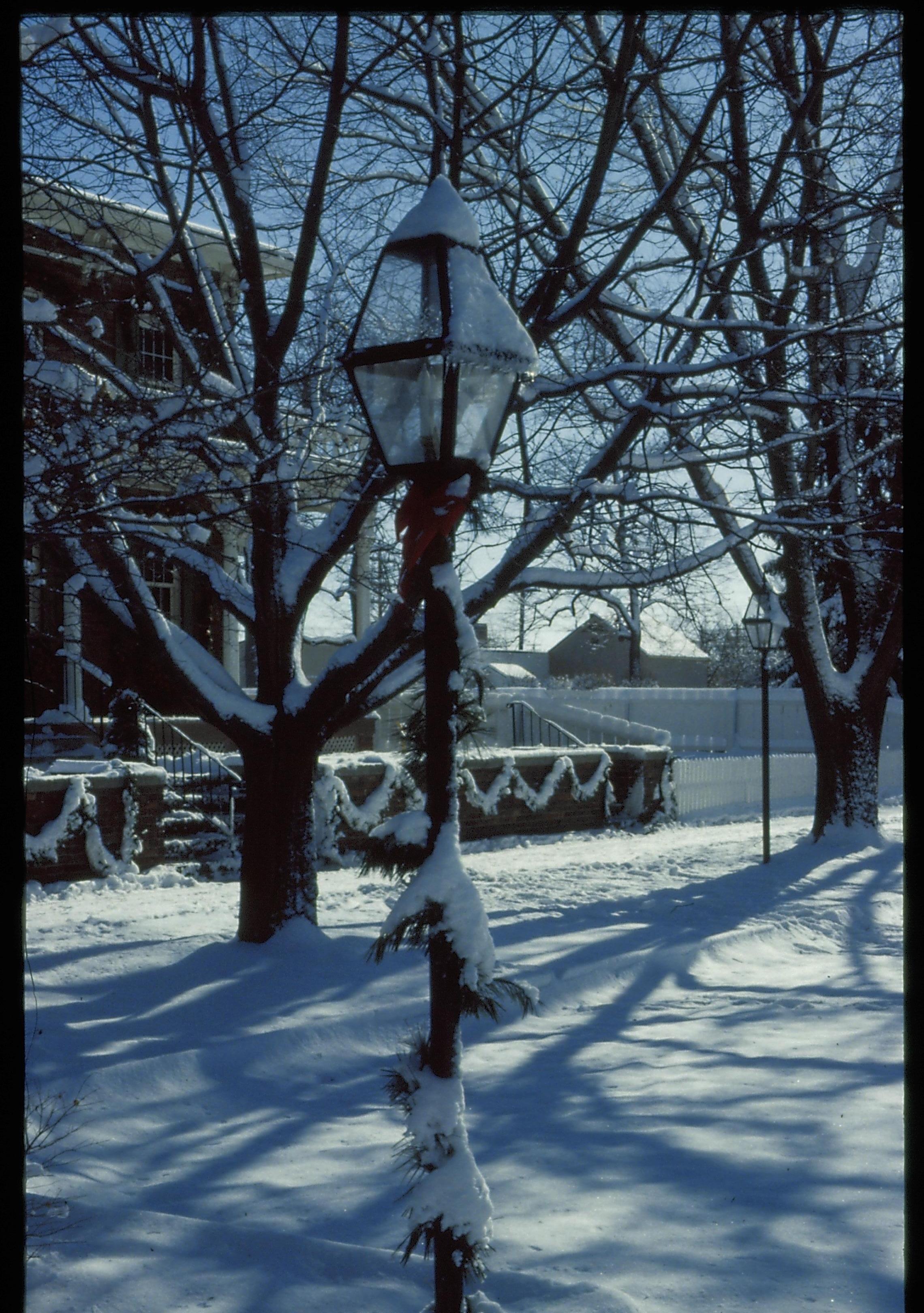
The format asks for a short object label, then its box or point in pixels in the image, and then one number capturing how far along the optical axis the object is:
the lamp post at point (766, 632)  13.73
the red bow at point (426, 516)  3.18
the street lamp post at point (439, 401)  3.14
